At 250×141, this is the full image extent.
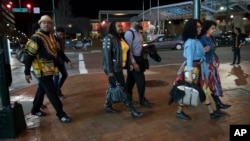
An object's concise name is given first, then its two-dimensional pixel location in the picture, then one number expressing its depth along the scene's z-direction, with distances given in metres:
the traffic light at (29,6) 28.59
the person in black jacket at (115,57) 5.67
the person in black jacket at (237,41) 13.84
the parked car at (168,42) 28.36
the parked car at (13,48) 34.71
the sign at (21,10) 29.31
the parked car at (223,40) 30.69
